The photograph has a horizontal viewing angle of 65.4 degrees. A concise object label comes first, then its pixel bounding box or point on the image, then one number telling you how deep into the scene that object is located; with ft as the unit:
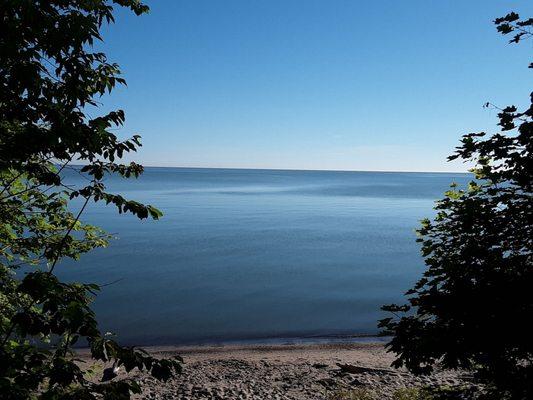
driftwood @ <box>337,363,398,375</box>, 51.92
